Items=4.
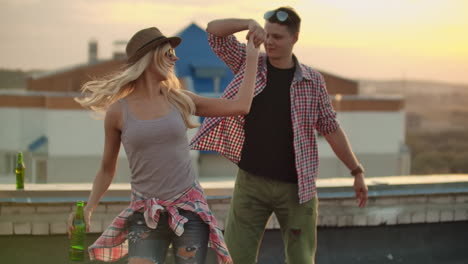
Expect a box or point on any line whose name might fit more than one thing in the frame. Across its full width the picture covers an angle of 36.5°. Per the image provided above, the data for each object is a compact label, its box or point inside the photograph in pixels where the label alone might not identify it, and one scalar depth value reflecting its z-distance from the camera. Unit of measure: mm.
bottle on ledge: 4623
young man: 3549
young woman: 2787
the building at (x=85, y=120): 40125
